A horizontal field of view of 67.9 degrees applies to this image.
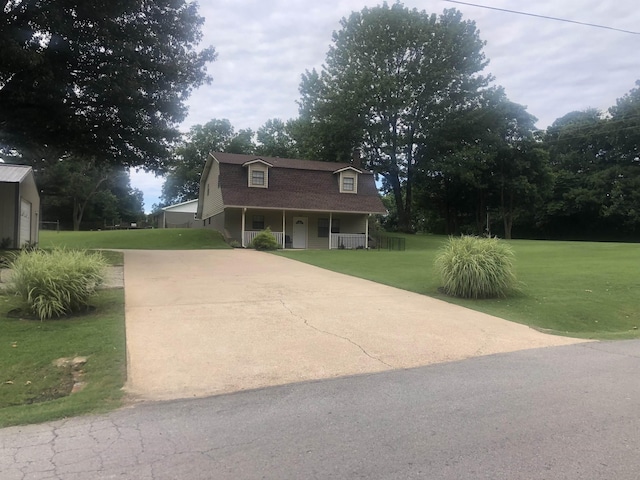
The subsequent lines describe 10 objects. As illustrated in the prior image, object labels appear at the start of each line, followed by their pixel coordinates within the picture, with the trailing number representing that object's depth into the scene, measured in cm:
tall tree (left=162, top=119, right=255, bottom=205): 5769
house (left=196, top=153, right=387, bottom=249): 2806
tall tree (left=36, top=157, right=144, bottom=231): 5781
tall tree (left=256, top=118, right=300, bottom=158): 5369
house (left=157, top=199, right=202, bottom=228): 5247
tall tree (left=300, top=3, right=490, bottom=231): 3747
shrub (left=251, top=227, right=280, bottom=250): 2470
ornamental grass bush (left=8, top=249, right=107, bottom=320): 776
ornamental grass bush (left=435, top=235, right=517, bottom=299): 1065
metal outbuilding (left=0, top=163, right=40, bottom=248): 1947
